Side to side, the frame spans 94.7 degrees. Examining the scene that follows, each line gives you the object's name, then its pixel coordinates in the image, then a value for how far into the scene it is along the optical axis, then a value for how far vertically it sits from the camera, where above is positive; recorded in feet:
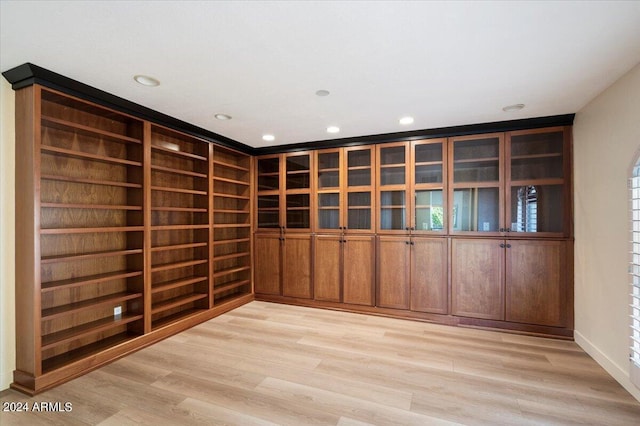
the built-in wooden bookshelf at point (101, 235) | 7.37 -0.76
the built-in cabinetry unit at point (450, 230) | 10.71 -0.76
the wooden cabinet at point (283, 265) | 14.44 -2.70
